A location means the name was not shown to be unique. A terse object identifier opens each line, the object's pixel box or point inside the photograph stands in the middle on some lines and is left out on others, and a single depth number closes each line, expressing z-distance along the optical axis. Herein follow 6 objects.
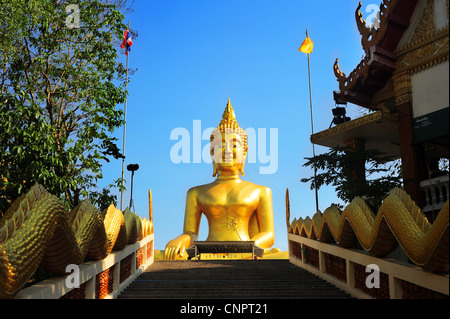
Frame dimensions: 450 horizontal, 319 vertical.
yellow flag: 19.75
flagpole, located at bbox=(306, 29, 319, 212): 15.95
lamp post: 15.50
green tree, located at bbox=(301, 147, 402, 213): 10.66
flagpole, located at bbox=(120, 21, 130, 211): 16.31
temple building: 10.73
